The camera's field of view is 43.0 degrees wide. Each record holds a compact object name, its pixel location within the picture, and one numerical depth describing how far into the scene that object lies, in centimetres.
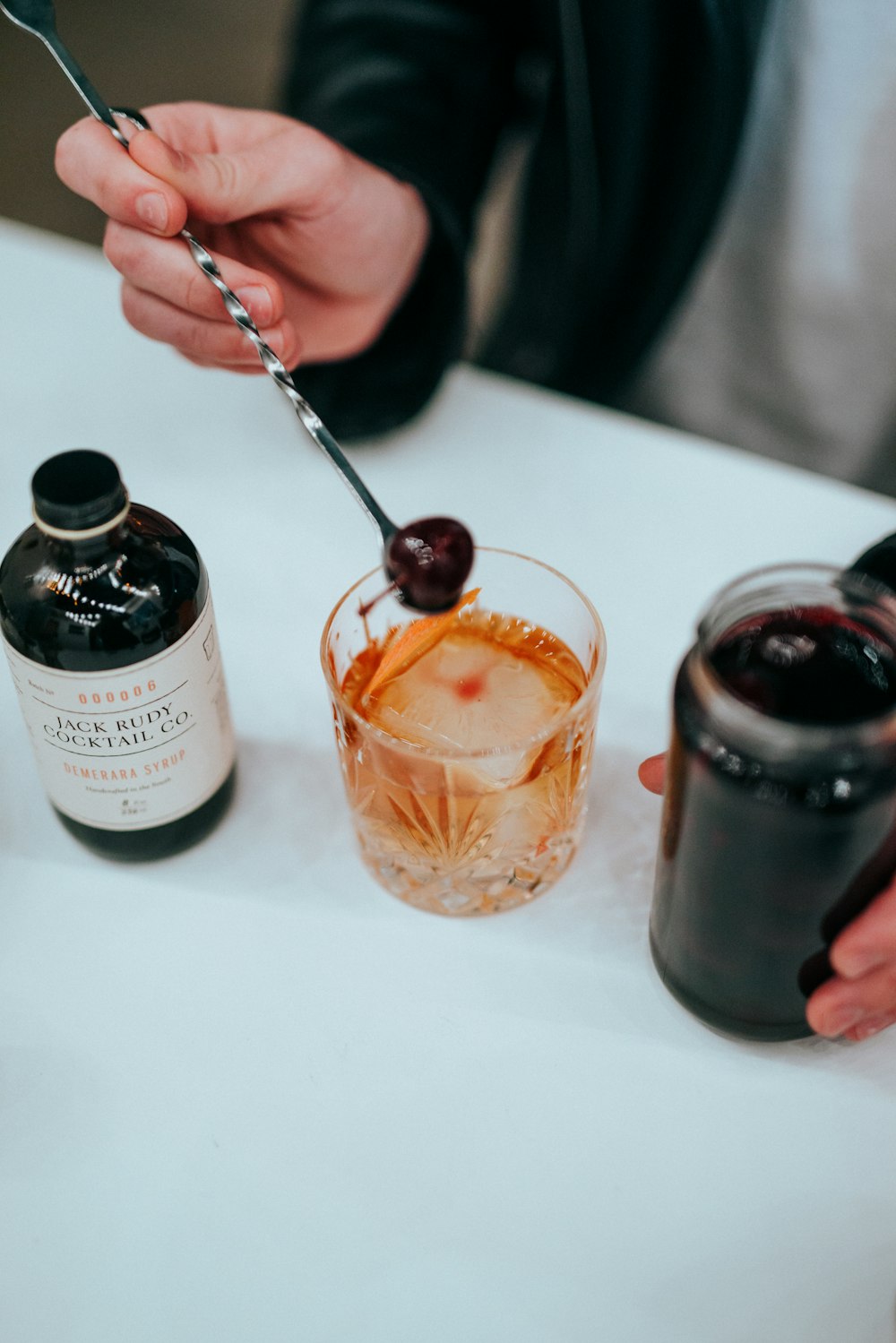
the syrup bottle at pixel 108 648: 48
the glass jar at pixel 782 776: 41
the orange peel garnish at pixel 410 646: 58
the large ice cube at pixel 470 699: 55
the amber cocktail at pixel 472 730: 53
